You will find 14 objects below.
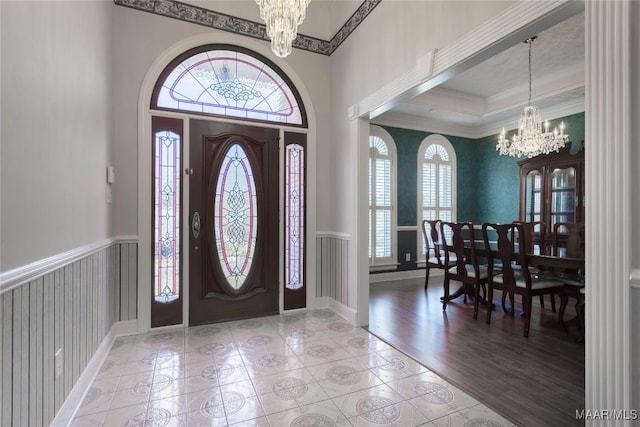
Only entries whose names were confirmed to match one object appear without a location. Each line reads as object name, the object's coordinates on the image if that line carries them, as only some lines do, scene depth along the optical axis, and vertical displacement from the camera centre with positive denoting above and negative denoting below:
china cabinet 4.16 +0.38
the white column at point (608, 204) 1.27 +0.04
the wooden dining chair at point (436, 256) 4.16 -0.62
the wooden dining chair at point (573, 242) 3.19 -0.33
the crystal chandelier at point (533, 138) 3.86 +0.98
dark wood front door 3.12 -0.10
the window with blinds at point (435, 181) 5.61 +0.61
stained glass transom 3.12 +1.36
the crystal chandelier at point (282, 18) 1.97 +1.30
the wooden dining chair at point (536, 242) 3.22 -0.35
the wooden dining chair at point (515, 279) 2.90 -0.67
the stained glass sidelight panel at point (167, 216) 2.99 -0.04
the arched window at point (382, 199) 5.21 +0.24
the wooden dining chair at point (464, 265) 3.38 -0.63
